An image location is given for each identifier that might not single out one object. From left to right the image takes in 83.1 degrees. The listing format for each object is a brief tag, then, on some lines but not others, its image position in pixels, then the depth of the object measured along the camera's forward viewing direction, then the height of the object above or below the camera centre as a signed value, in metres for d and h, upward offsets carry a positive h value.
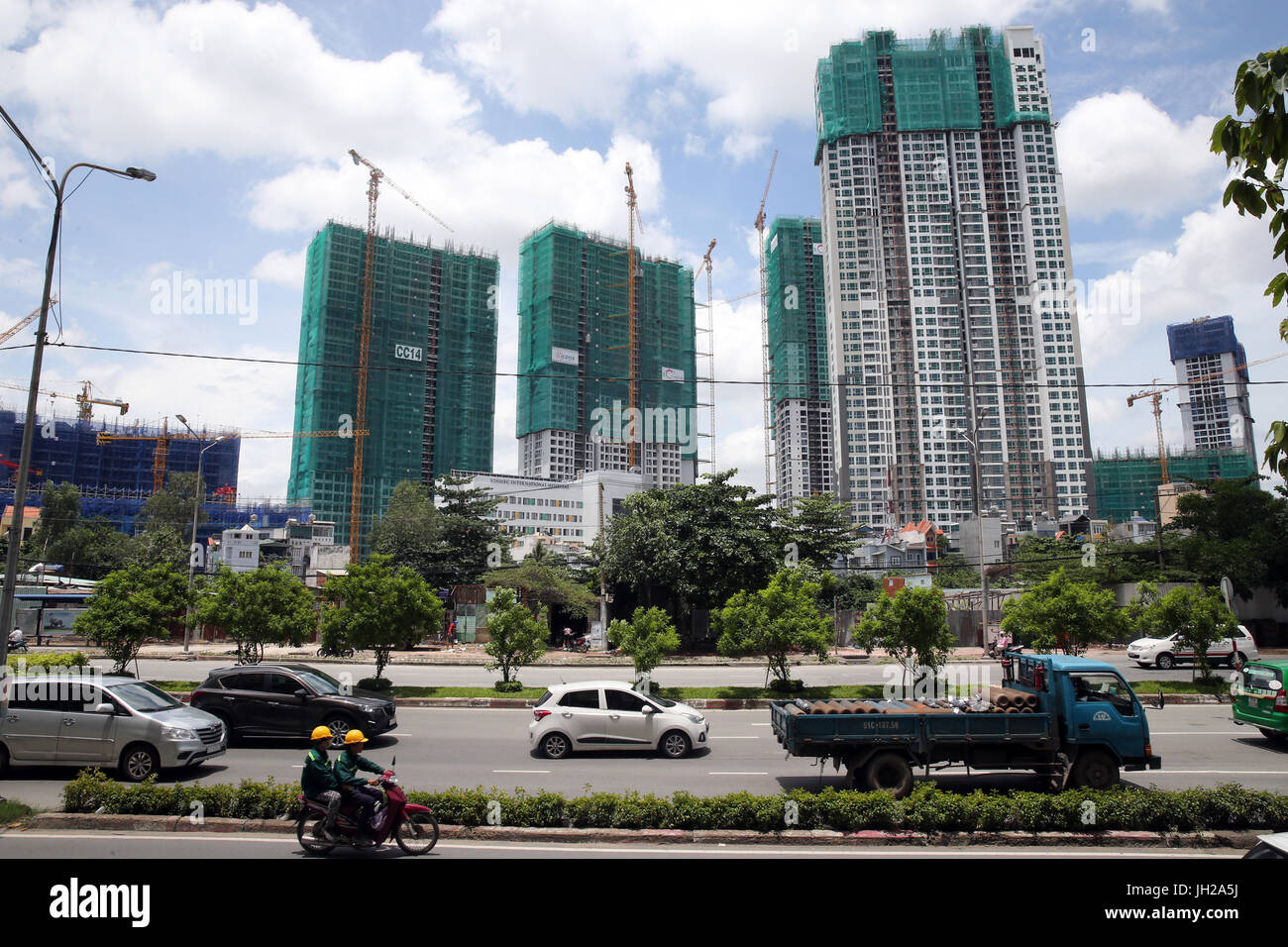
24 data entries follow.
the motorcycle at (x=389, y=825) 7.59 -2.39
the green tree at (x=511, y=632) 21.34 -1.09
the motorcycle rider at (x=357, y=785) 7.58 -1.96
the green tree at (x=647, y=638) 19.86 -1.21
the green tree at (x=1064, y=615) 20.34 -0.65
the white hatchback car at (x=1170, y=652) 26.66 -2.22
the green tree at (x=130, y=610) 19.00 -0.34
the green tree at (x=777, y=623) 19.67 -0.80
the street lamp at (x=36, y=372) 11.25 +3.58
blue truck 9.97 -1.97
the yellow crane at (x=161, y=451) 98.56 +20.06
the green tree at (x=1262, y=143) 3.41 +2.16
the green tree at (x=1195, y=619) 20.30 -0.78
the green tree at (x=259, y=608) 21.11 -0.35
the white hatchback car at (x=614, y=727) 13.34 -2.41
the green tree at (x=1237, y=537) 37.31 +2.82
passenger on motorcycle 7.54 -1.94
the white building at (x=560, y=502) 115.56 +15.34
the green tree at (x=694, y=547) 37.53 +2.46
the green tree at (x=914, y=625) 19.42 -0.87
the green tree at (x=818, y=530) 44.37 +3.93
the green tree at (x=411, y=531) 51.84 +5.43
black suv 14.09 -2.11
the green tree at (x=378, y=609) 19.81 -0.36
